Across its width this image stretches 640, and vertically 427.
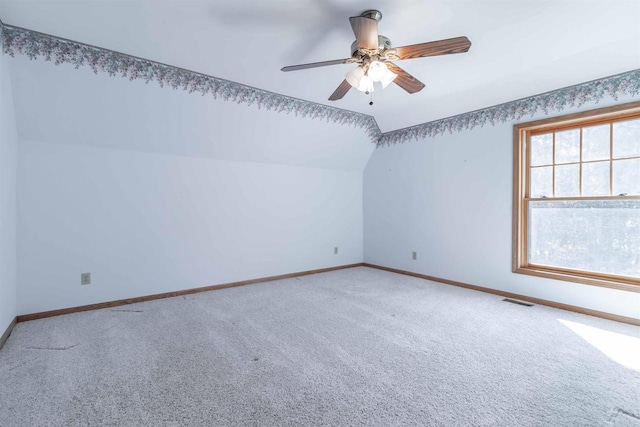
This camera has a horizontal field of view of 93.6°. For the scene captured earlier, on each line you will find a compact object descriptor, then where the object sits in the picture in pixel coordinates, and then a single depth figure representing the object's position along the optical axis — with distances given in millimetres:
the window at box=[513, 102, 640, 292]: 2803
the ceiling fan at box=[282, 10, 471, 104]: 1824
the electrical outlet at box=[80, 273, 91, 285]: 3004
